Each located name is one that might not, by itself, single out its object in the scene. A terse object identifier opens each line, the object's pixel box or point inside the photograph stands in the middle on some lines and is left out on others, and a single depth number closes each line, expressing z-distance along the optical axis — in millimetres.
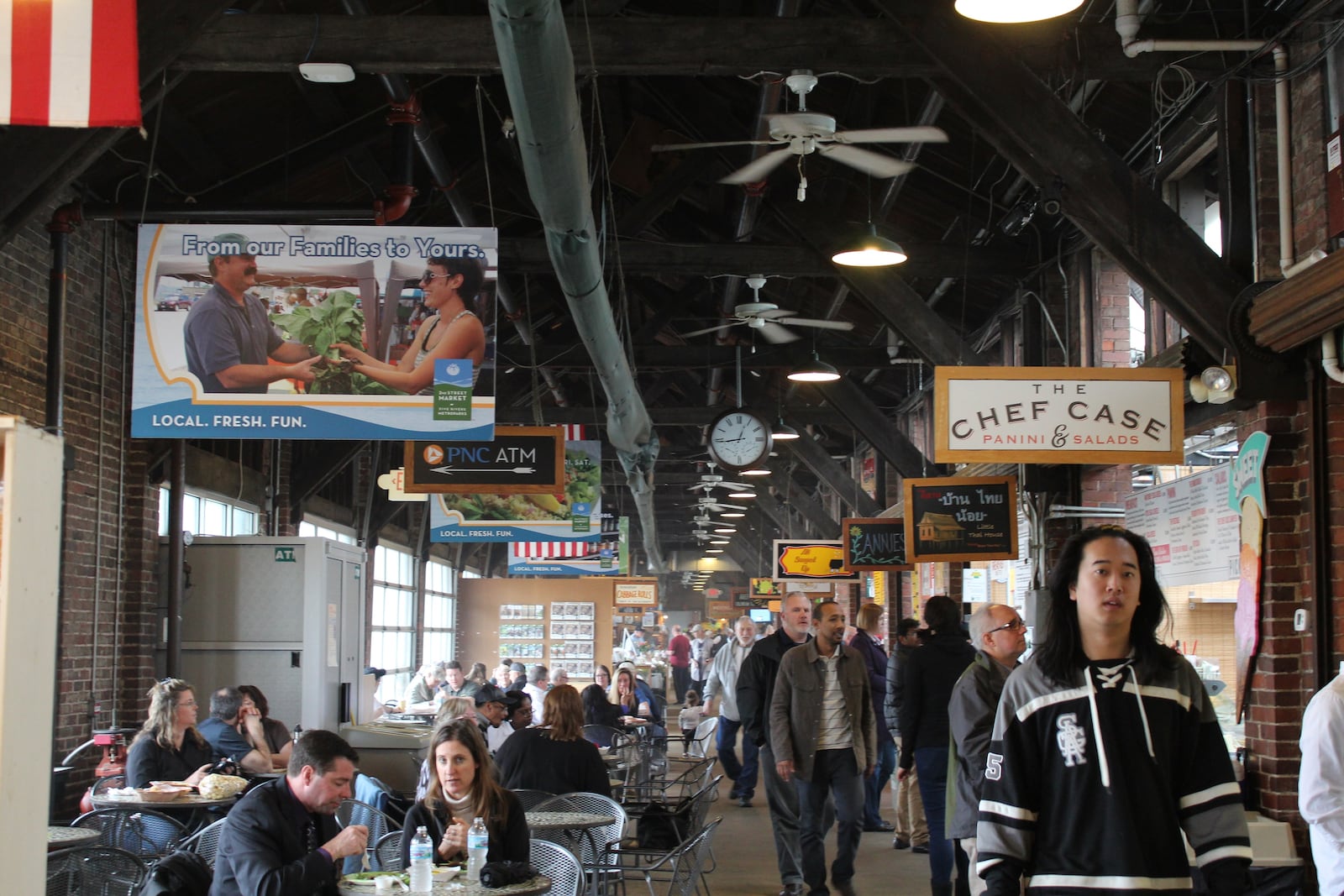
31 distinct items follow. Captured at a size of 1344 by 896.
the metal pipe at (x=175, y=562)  11953
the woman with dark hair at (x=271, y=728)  10180
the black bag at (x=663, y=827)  8172
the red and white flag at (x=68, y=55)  4277
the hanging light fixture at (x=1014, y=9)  5918
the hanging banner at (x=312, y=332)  8727
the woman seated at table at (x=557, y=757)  8297
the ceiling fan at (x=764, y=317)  12719
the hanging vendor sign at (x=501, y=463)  12102
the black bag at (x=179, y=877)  4738
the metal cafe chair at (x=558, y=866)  5996
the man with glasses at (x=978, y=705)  6266
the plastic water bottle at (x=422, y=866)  5383
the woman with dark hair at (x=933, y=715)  8289
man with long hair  3426
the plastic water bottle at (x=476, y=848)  5688
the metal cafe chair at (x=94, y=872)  5875
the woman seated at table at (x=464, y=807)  5930
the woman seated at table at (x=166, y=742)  8719
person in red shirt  29359
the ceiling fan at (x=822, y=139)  7699
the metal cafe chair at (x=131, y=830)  7234
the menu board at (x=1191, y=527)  8969
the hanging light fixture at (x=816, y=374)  15055
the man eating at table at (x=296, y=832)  5020
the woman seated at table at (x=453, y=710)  8742
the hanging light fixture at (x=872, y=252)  9820
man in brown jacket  8547
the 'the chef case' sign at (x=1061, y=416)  7723
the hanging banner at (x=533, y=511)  17688
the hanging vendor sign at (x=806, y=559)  19734
